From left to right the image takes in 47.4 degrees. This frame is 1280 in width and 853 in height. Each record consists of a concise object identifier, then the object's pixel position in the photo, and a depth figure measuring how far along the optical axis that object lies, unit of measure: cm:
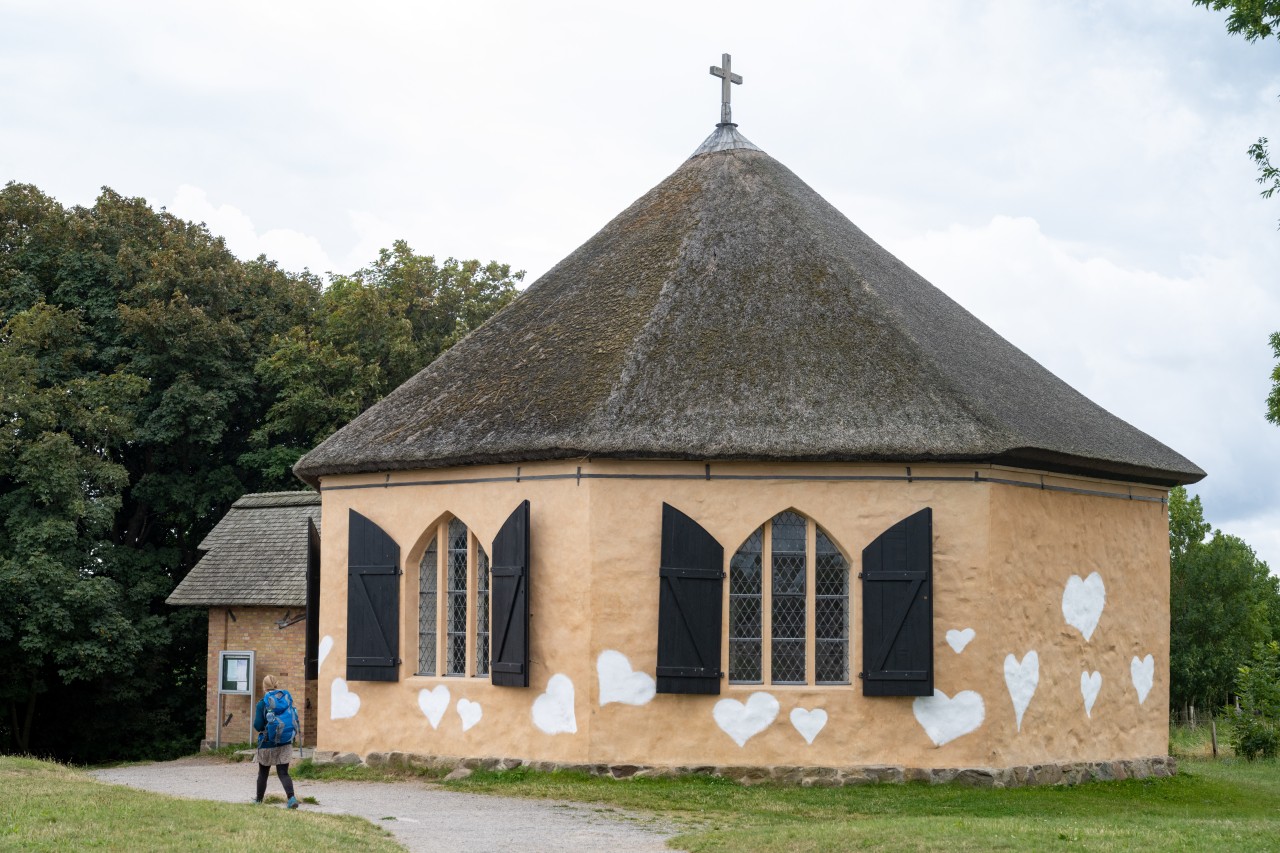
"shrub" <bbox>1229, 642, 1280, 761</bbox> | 2702
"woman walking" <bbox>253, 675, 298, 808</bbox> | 1424
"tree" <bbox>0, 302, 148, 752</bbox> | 2861
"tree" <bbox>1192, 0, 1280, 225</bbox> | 1778
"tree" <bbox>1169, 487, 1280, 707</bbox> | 4372
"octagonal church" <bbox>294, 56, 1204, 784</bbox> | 1677
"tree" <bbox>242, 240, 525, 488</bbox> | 3356
